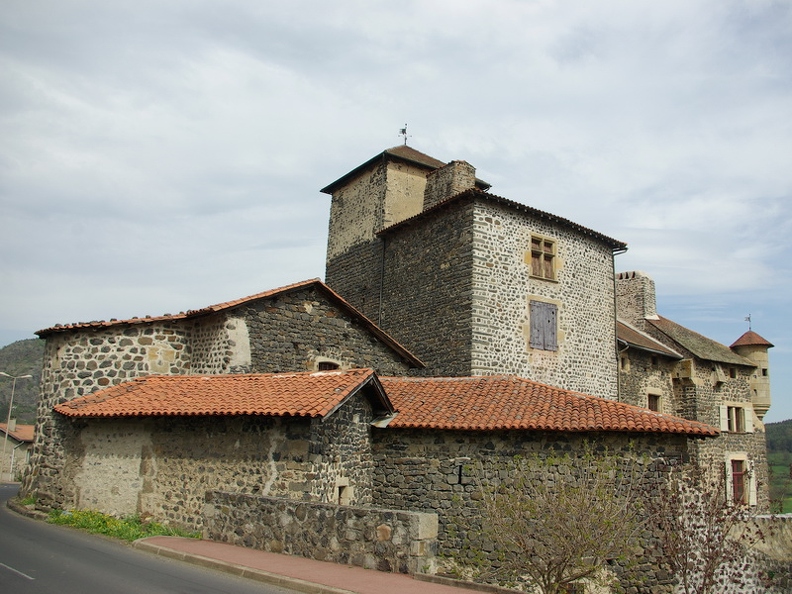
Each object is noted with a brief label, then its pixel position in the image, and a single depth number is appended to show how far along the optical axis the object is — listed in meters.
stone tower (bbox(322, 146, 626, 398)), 18.02
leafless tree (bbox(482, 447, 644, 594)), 7.68
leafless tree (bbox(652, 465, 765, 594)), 9.84
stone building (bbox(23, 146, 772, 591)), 11.63
